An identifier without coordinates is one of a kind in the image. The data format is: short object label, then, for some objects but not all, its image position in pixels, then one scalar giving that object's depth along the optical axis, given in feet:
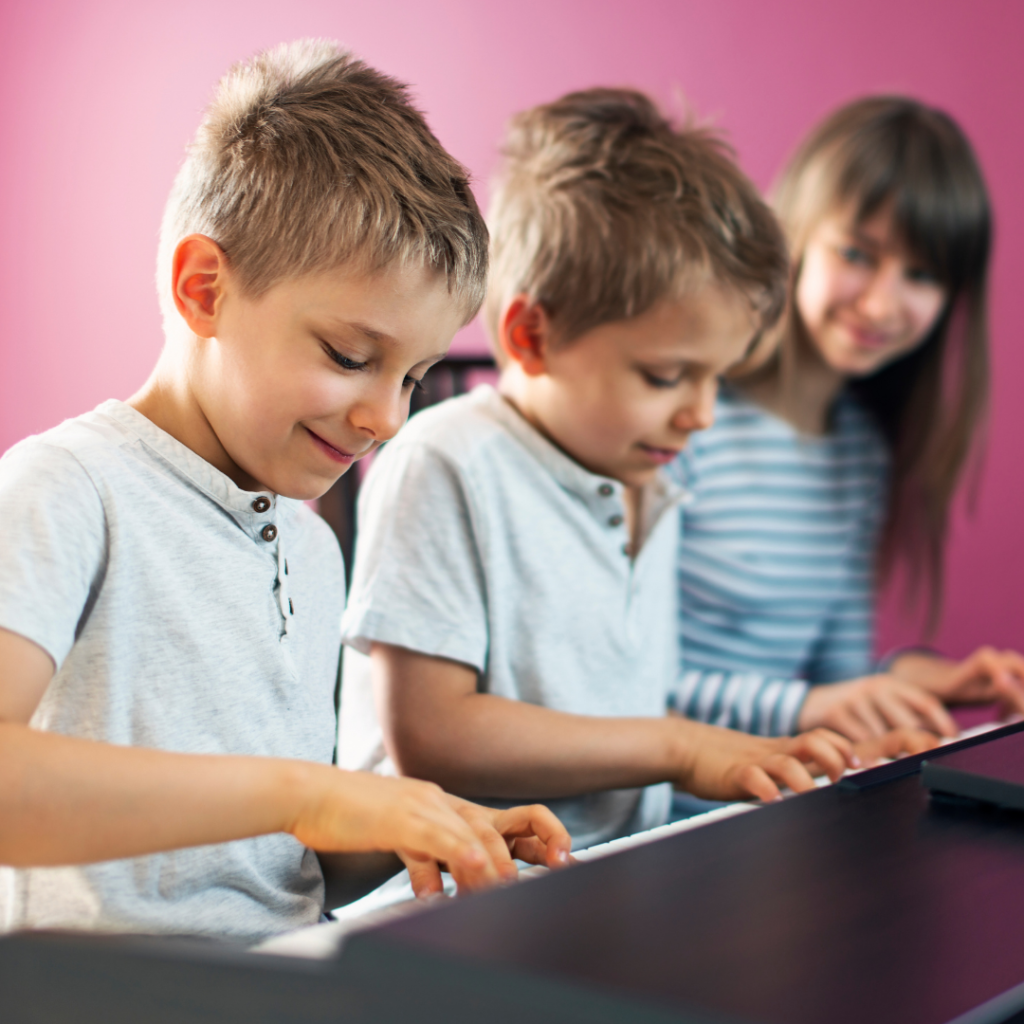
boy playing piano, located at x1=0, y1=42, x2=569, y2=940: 1.81
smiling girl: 4.12
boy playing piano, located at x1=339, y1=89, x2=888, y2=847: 2.65
